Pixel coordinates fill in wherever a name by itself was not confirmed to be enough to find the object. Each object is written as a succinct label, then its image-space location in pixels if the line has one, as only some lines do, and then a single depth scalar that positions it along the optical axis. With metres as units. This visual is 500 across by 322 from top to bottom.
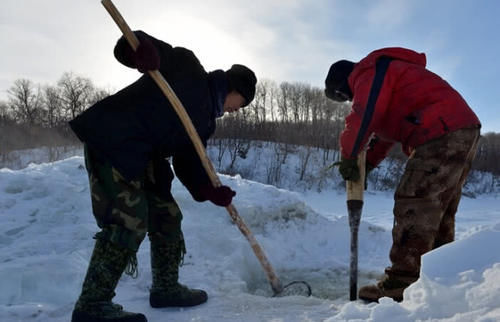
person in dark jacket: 2.01
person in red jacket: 2.39
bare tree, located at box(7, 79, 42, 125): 40.88
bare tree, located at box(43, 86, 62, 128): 39.94
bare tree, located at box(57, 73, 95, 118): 39.78
